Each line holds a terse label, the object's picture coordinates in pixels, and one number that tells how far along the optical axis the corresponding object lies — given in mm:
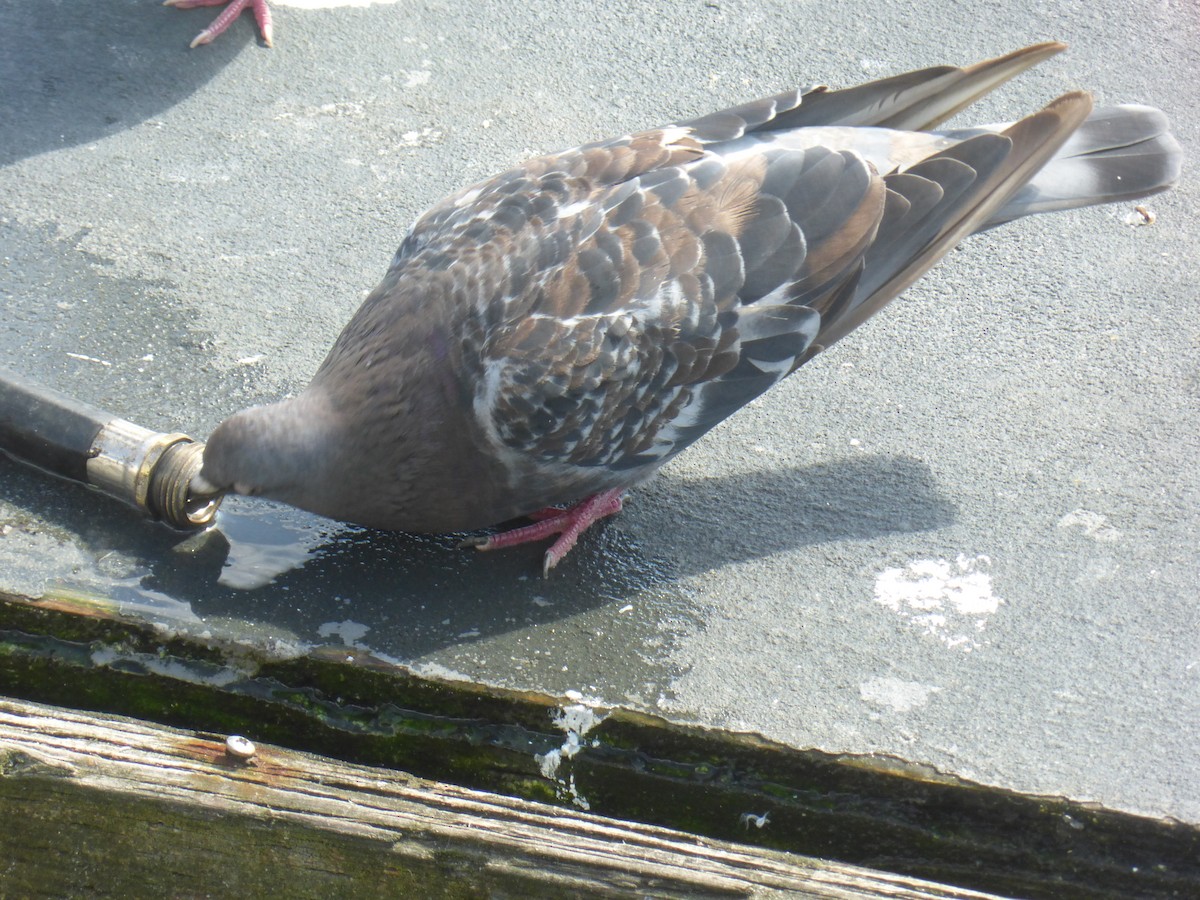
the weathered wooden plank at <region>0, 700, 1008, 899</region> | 2221
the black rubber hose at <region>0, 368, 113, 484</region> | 3086
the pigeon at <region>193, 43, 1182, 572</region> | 2959
